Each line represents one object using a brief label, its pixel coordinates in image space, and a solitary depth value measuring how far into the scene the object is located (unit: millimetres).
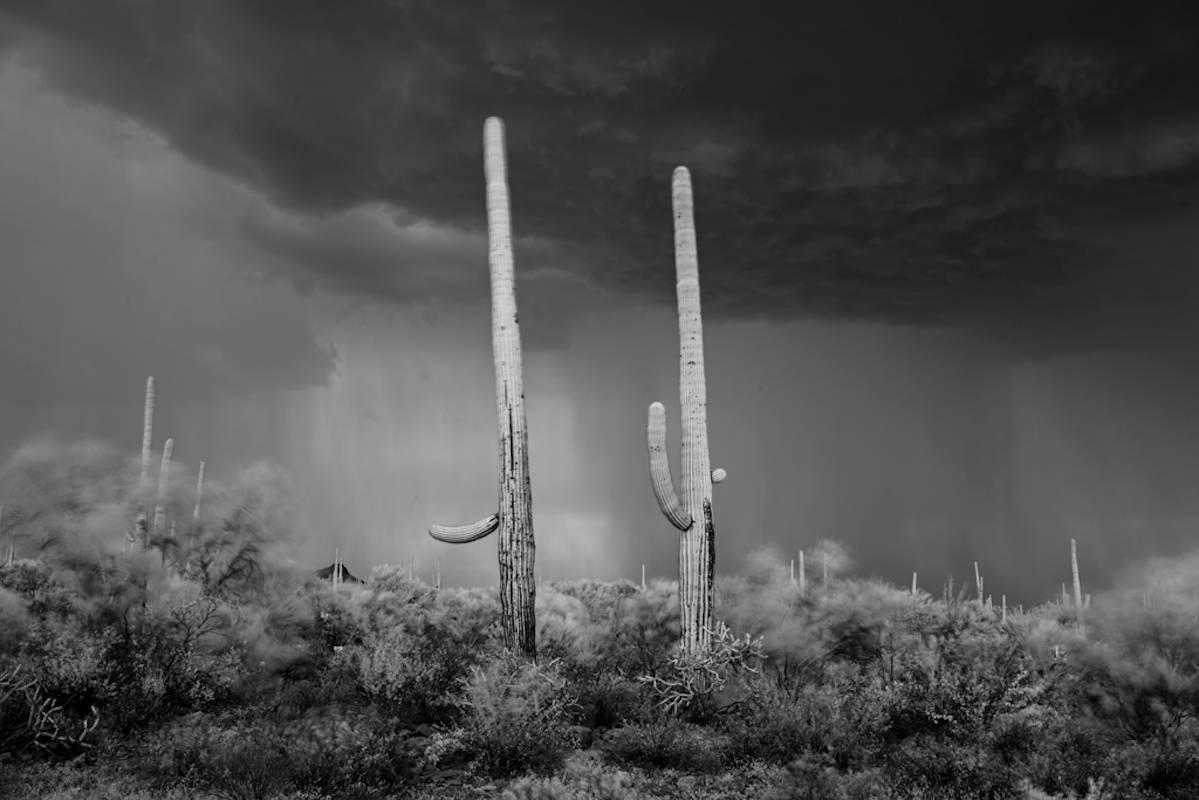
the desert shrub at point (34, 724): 10547
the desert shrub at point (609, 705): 12312
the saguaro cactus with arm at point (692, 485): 13594
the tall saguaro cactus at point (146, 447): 17905
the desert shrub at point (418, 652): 12820
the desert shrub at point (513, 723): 10359
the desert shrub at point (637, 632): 15445
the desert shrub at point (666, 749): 10578
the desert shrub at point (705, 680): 12852
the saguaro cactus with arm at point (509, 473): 12961
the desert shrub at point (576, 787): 8852
